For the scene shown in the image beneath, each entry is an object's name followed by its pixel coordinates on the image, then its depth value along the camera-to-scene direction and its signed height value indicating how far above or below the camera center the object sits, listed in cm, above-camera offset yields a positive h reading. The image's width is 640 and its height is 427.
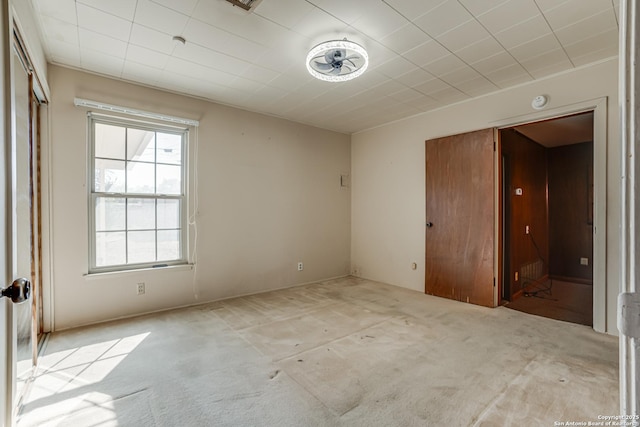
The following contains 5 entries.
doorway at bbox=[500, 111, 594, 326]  411 -10
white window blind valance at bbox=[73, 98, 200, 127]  307 +112
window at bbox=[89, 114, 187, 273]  328 +20
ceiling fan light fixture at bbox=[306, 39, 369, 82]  252 +138
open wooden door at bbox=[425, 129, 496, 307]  377 -8
